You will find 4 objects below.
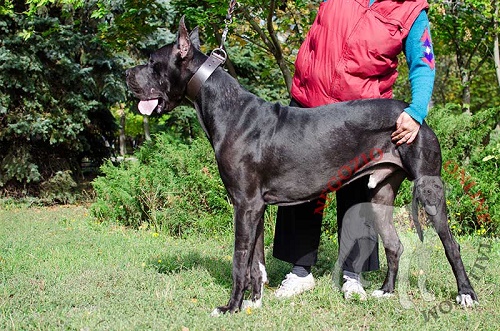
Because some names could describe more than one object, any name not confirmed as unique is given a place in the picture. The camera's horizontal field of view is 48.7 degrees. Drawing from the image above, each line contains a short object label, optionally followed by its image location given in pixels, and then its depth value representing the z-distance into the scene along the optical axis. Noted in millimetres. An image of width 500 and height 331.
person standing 3771
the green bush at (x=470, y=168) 6688
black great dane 3721
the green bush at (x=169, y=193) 7094
